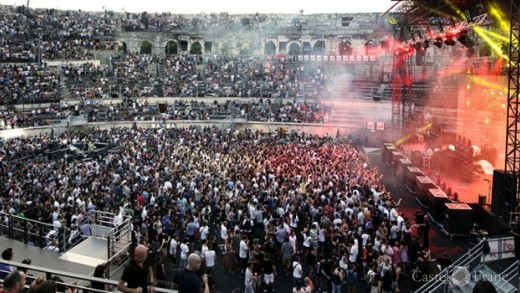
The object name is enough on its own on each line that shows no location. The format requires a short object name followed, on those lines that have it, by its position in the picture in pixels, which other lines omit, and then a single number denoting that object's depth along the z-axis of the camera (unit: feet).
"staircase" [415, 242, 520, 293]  35.45
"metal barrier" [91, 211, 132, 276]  34.03
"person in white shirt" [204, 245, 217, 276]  40.60
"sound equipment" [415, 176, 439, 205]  64.69
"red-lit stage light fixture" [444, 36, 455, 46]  72.49
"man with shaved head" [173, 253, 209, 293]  18.47
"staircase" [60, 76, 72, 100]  139.24
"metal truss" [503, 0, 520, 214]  46.98
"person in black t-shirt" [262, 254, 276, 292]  38.11
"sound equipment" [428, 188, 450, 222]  58.90
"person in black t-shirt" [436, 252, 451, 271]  40.11
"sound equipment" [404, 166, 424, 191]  72.70
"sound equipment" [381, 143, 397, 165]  92.99
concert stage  53.83
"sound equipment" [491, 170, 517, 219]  47.47
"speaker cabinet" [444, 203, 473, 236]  53.83
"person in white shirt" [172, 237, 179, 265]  44.37
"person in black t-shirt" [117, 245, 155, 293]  18.29
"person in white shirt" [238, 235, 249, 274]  43.04
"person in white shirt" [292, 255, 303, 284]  38.60
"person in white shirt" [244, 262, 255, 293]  37.14
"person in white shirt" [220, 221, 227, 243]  46.59
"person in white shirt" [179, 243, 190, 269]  42.11
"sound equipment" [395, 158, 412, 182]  79.41
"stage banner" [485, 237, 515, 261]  40.27
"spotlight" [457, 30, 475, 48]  68.49
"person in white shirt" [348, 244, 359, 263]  41.42
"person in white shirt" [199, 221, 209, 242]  45.29
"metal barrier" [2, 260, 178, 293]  18.25
